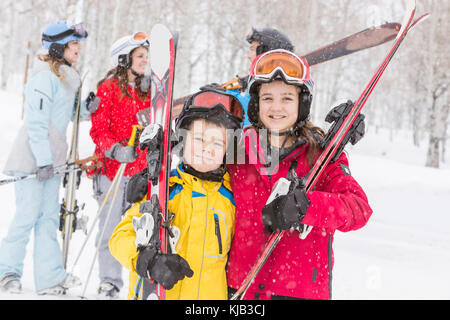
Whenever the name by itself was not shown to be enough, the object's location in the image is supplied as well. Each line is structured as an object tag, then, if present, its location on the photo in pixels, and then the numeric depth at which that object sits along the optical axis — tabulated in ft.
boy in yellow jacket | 14.21
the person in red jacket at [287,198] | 13.80
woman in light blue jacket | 17.86
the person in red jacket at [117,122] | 18.22
